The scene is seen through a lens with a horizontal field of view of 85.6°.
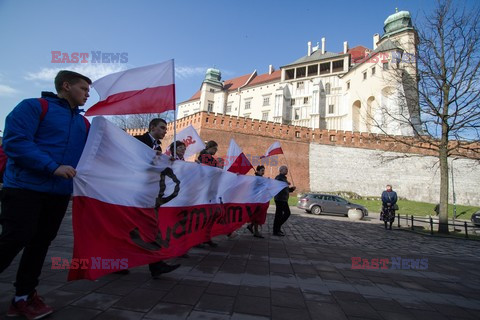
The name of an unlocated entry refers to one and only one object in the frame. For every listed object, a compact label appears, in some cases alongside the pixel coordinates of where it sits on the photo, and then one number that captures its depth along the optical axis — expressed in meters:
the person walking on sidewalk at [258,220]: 6.88
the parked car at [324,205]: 19.41
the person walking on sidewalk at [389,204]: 12.28
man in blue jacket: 2.17
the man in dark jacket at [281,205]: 7.60
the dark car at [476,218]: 17.13
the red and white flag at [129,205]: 2.58
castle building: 42.56
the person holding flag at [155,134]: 4.02
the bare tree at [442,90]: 12.27
